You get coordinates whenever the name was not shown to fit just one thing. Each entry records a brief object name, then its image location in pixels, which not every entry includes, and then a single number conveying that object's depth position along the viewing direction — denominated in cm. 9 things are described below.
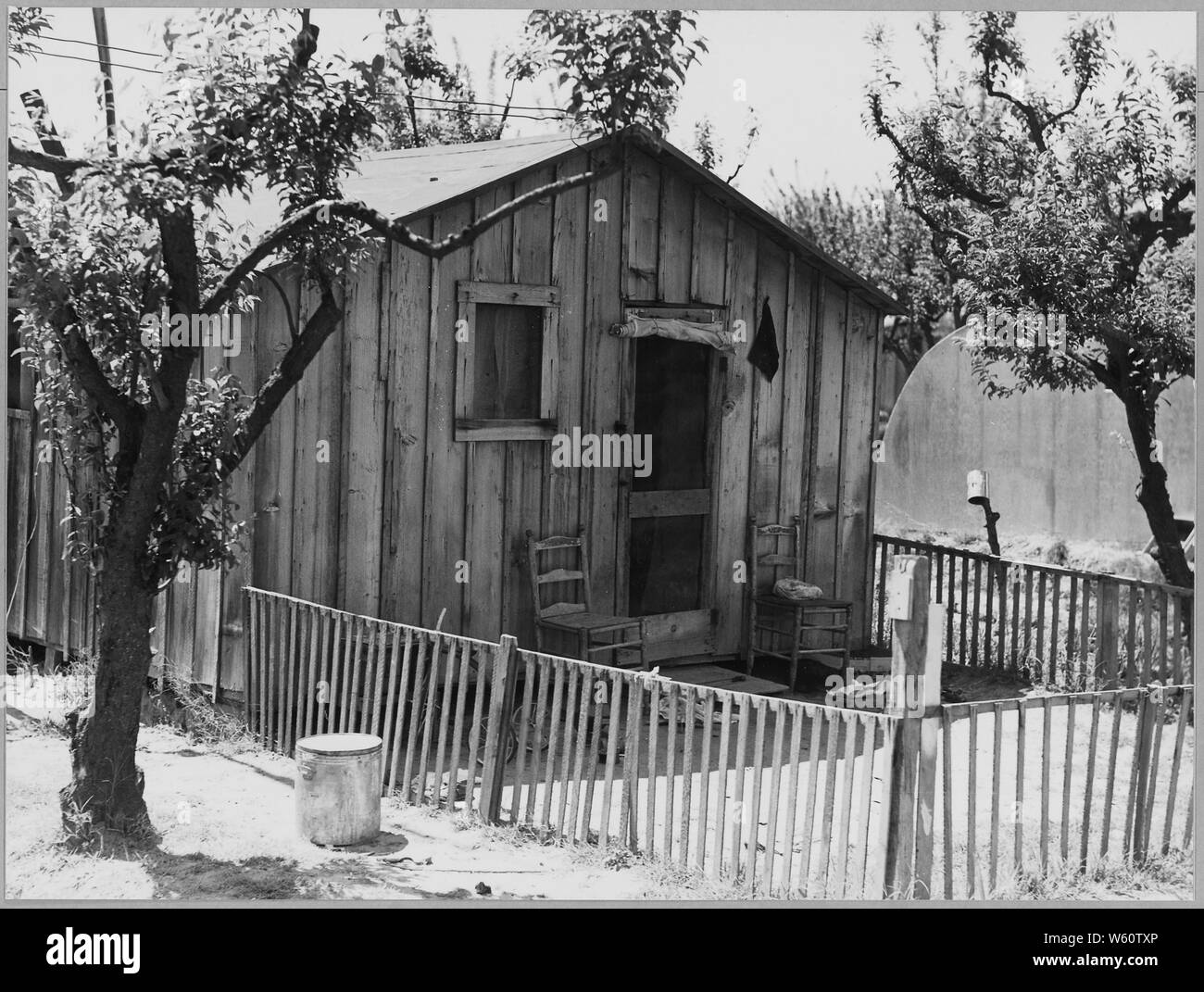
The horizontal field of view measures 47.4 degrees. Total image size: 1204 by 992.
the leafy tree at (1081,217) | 1062
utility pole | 685
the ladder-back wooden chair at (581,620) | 1033
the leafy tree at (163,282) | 682
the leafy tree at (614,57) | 713
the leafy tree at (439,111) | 2045
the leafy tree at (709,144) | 2409
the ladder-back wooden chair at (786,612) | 1184
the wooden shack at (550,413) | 970
